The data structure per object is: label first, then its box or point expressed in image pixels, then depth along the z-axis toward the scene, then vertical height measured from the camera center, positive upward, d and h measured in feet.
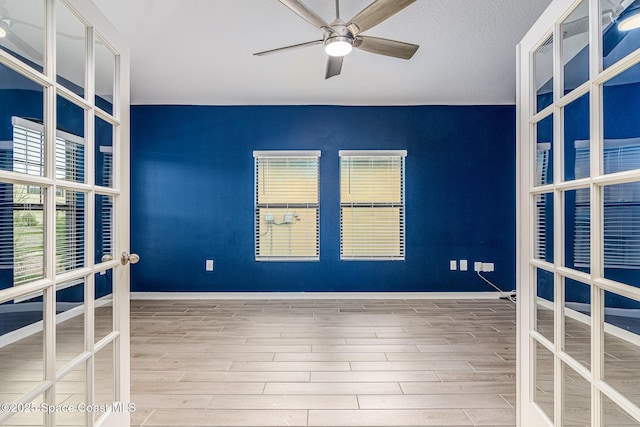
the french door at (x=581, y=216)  3.30 +0.00
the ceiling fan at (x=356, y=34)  6.98 +4.13
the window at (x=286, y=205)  14.29 +0.43
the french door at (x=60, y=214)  3.22 +0.01
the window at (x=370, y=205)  14.29 +0.43
